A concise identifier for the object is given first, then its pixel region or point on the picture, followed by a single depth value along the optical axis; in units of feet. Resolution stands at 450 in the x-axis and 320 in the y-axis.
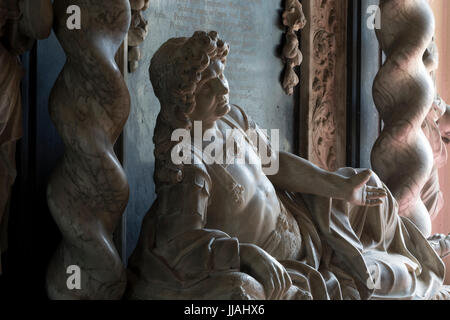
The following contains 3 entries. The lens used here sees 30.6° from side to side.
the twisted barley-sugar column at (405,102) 15.48
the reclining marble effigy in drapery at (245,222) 9.71
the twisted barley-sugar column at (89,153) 9.98
